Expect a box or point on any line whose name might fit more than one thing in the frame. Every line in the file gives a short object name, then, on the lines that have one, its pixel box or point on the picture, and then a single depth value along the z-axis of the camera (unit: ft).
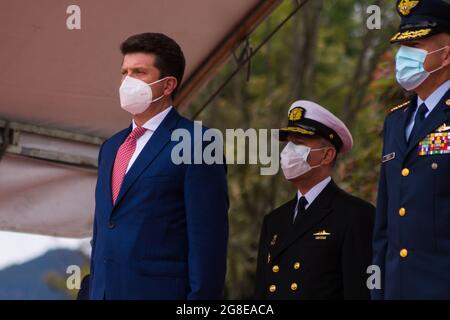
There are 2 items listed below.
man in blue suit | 29.63
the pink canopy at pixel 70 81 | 38.04
